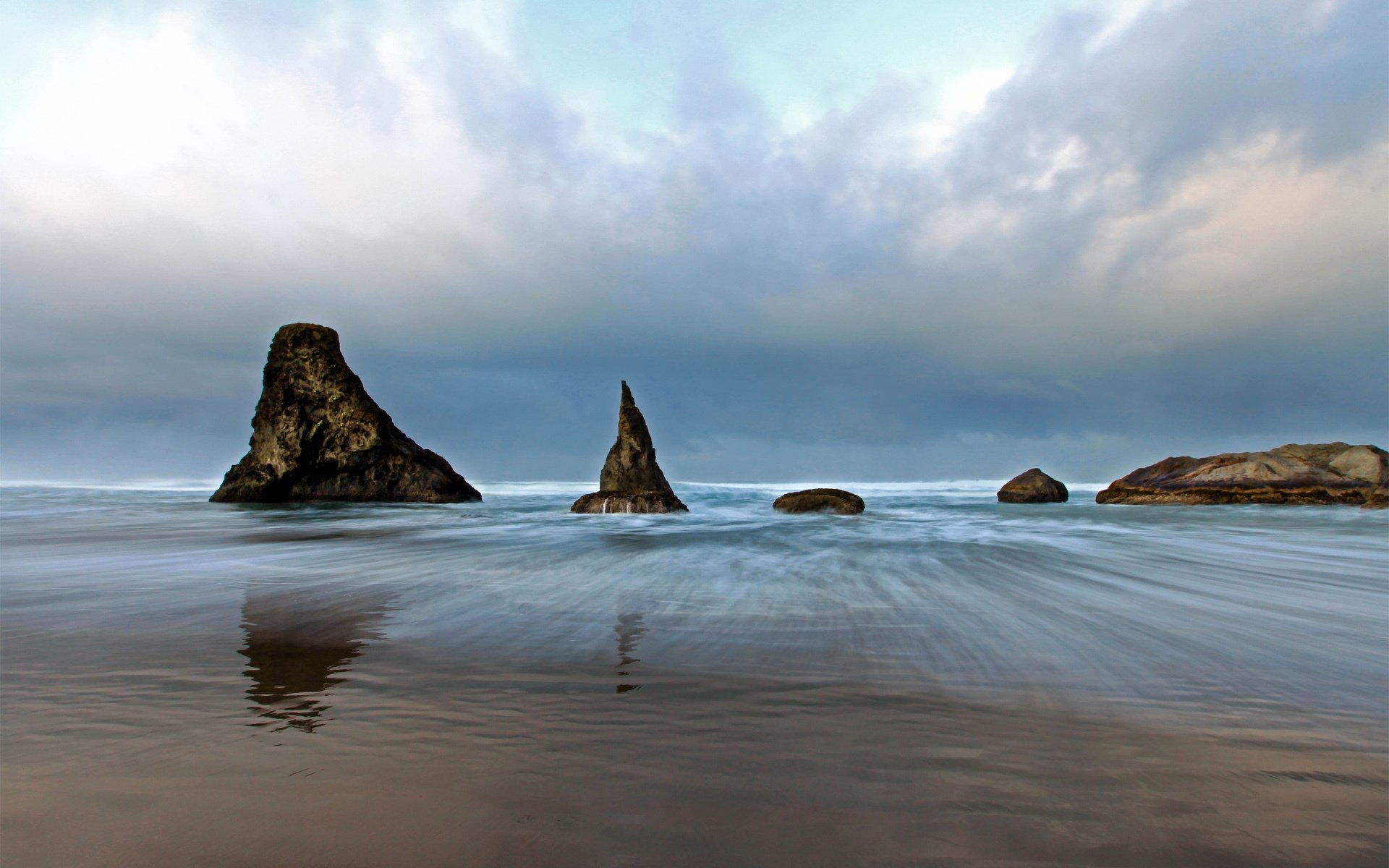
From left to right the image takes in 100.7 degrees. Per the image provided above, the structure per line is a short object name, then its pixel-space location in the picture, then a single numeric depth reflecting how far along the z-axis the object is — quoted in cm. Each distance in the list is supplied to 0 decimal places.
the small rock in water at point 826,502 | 2280
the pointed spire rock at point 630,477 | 2255
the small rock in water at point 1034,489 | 3419
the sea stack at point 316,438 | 2759
